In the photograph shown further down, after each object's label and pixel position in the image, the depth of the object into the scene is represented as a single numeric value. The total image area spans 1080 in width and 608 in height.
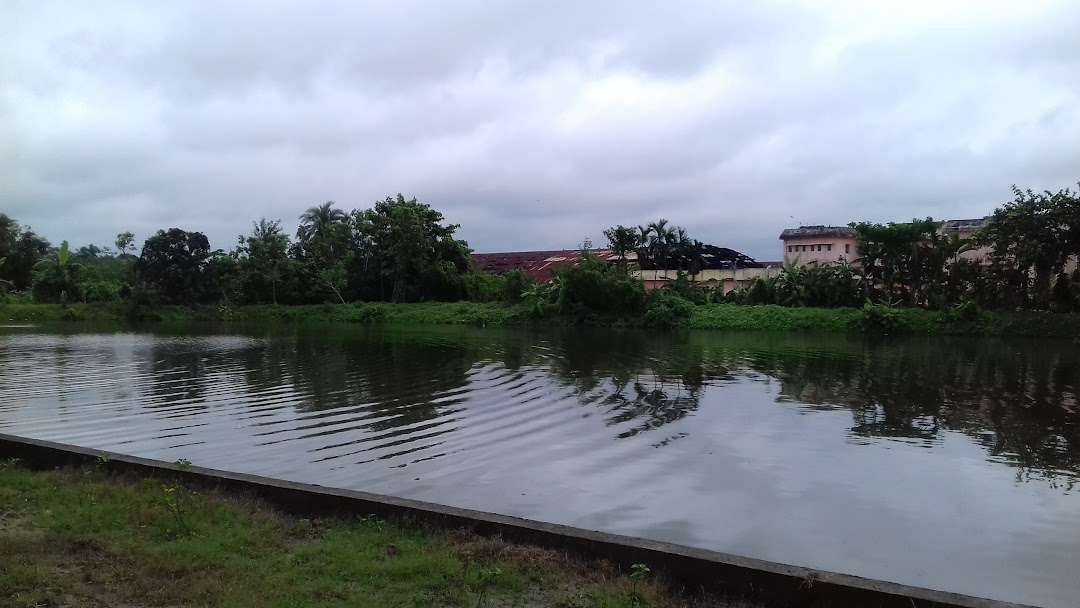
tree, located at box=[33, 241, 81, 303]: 47.91
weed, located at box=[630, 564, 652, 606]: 3.70
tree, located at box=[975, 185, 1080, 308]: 30.95
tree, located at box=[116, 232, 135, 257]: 60.25
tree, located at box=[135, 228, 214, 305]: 45.88
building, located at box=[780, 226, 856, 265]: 49.28
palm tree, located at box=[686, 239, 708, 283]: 44.28
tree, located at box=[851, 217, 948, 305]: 36.06
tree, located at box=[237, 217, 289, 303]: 49.06
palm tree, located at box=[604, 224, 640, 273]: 43.97
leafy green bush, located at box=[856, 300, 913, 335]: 34.17
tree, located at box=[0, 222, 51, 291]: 51.12
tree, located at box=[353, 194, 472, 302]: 45.50
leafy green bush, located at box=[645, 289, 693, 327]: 37.81
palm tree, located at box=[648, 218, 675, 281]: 44.28
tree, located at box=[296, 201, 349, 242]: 54.50
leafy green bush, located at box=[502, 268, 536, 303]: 43.91
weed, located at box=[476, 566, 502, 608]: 3.83
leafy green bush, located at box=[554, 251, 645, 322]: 38.66
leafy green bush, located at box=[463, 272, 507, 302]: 46.69
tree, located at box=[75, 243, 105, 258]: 86.47
